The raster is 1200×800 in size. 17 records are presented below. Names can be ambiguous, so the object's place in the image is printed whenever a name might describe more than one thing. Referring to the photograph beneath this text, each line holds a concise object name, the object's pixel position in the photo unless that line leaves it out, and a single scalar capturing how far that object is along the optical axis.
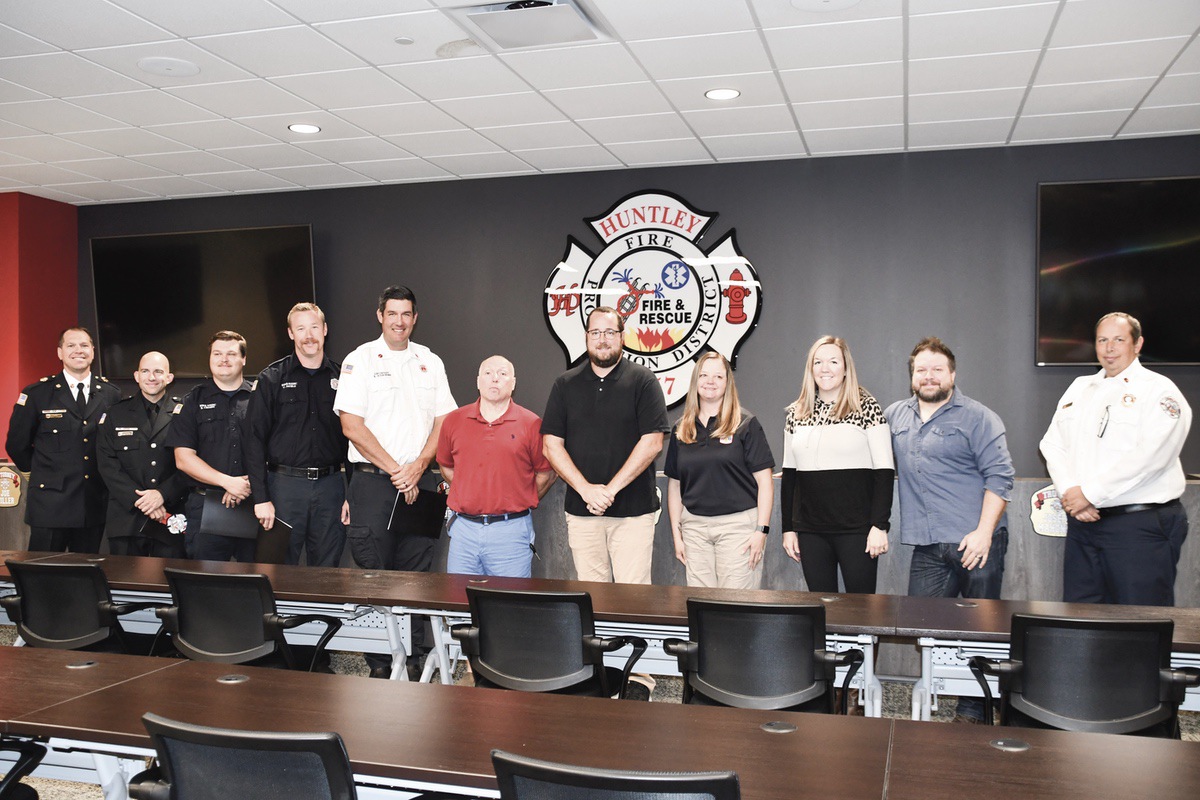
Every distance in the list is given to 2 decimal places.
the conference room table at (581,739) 1.77
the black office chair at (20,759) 2.17
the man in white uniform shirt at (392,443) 4.87
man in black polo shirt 4.57
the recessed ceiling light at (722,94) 5.30
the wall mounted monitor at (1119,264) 6.16
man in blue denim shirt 4.07
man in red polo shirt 4.49
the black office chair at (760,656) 2.78
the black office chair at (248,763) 1.72
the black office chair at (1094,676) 2.55
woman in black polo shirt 4.44
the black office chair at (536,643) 2.97
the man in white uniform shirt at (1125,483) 4.13
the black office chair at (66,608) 3.48
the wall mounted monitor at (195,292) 7.82
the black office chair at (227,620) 3.24
